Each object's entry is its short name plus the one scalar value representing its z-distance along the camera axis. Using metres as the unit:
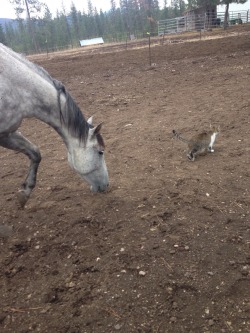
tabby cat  4.50
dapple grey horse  3.14
